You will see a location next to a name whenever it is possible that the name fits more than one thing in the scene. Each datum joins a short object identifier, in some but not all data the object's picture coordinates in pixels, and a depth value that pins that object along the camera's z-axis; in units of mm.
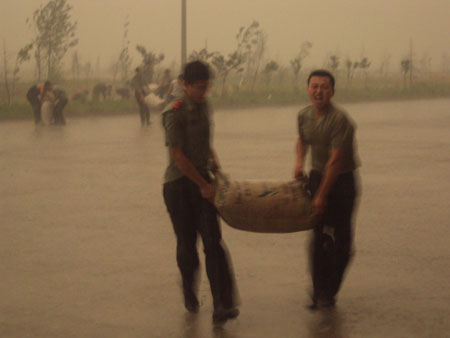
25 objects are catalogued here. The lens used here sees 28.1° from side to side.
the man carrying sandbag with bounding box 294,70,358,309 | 5395
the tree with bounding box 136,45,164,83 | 37194
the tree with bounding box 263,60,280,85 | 44219
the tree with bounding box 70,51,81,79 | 41756
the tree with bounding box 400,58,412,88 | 52188
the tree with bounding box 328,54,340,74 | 51031
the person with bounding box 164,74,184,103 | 20438
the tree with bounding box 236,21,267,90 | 46469
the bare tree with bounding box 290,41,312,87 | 48425
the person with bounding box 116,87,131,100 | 34594
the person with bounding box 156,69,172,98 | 23141
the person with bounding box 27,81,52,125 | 23480
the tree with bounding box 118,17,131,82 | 41188
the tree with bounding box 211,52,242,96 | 40516
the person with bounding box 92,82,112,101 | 33094
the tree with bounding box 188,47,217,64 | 39062
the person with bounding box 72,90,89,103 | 31959
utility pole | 27656
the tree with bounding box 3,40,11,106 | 36166
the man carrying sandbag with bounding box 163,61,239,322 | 5297
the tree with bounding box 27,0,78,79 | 37500
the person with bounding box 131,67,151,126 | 22469
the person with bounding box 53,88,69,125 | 23109
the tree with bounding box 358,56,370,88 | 52562
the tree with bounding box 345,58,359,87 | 52197
